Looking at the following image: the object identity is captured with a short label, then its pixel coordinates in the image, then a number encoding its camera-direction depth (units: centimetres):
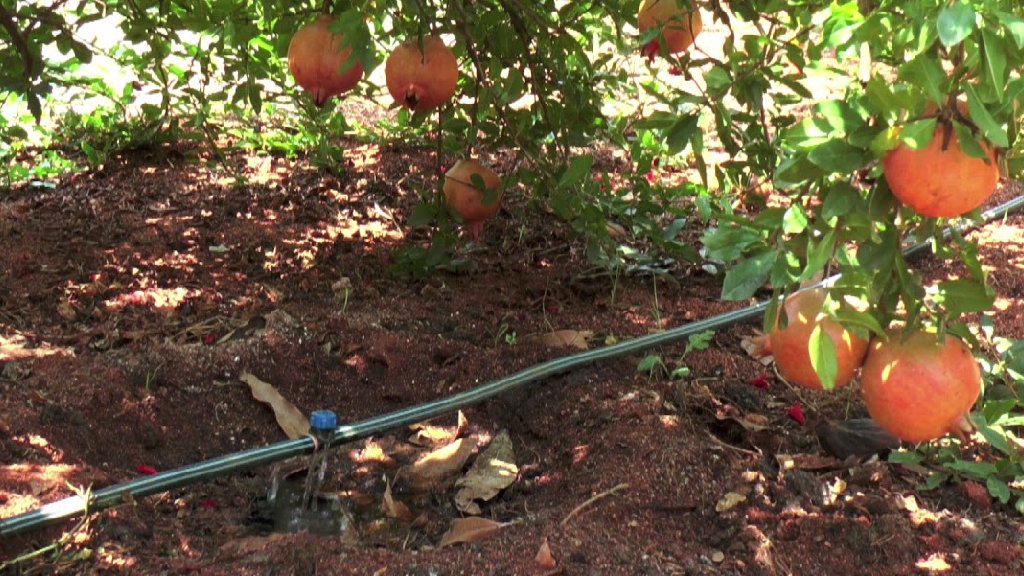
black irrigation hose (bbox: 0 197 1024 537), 229
